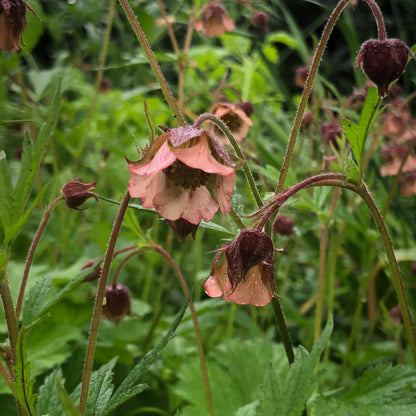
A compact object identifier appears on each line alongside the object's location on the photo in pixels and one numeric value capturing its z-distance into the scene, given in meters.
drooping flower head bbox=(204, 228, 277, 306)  0.23
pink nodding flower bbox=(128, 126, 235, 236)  0.22
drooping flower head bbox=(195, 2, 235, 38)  0.39
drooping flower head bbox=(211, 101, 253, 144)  0.30
